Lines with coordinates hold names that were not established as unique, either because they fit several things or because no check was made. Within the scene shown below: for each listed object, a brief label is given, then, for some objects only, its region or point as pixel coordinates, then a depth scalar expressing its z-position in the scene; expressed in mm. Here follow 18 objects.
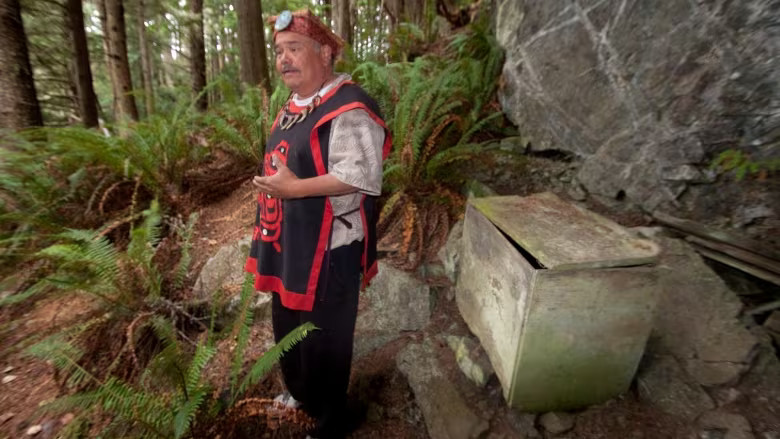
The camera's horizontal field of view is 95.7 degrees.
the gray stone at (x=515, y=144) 3207
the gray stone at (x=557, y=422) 1692
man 1316
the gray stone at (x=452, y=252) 2564
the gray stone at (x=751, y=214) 1862
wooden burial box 1431
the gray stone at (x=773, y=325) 1731
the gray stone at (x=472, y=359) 1952
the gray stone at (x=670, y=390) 1626
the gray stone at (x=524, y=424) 1701
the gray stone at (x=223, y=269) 2798
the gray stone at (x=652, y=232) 2199
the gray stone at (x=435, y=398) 1790
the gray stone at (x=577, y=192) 2719
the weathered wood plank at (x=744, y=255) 1761
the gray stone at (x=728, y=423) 1496
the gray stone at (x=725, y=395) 1609
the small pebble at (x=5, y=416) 2018
